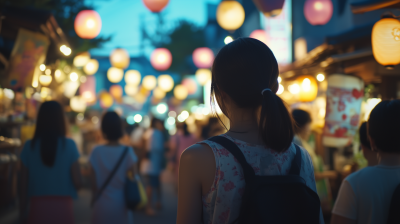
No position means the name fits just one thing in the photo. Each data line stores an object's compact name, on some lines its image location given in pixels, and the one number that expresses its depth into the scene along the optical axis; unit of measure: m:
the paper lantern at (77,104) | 15.80
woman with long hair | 3.73
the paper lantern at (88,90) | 17.00
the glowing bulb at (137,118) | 21.40
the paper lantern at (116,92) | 21.83
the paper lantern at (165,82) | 15.27
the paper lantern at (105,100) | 21.56
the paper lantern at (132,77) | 15.02
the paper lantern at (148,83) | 16.09
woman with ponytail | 1.57
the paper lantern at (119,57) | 12.12
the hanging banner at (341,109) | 6.00
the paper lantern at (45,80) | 9.66
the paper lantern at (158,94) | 23.04
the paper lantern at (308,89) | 8.14
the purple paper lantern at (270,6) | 5.75
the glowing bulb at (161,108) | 33.28
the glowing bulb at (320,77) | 7.68
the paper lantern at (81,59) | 11.40
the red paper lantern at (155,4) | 7.33
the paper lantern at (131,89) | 16.07
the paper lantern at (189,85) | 20.64
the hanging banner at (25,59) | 6.30
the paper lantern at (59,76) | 10.68
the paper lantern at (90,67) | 13.27
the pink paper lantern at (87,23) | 8.15
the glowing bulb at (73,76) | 11.65
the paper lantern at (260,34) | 11.01
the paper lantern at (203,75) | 15.21
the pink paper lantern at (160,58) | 13.09
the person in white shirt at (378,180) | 2.21
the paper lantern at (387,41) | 3.96
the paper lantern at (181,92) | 19.25
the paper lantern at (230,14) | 7.70
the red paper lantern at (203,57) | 13.76
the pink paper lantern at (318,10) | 7.61
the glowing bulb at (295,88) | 9.48
